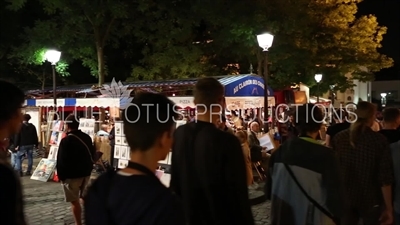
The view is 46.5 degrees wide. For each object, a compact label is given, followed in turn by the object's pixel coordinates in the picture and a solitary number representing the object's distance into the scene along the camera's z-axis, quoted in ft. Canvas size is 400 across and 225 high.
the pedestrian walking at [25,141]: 42.29
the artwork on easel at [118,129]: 38.24
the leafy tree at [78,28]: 62.08
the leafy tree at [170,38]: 67.46
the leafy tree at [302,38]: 62.63
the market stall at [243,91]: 42.45
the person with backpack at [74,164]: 22.59
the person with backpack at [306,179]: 11.03
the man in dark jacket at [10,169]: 7.37
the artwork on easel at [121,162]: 36.42
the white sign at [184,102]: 40.15
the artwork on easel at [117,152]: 37.38
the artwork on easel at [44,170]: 40.73
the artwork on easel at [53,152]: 42.42
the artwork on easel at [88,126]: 44.55
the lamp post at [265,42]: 42.65
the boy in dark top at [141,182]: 6.45
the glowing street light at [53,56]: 50.67
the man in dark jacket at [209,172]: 10.09
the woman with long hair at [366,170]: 14.05
